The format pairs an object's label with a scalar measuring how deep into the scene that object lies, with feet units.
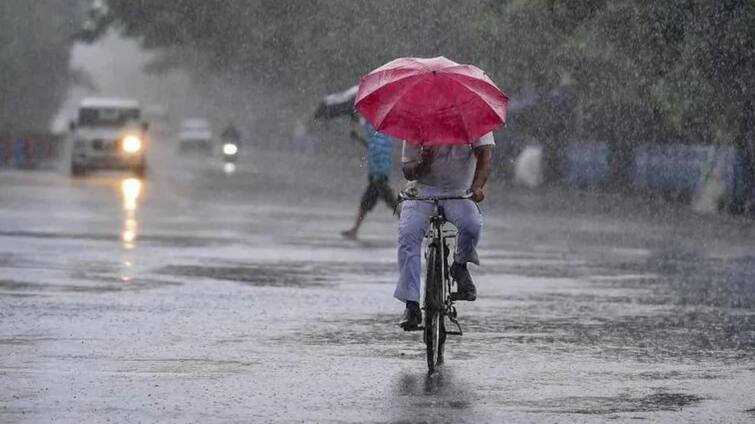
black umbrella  126.41
